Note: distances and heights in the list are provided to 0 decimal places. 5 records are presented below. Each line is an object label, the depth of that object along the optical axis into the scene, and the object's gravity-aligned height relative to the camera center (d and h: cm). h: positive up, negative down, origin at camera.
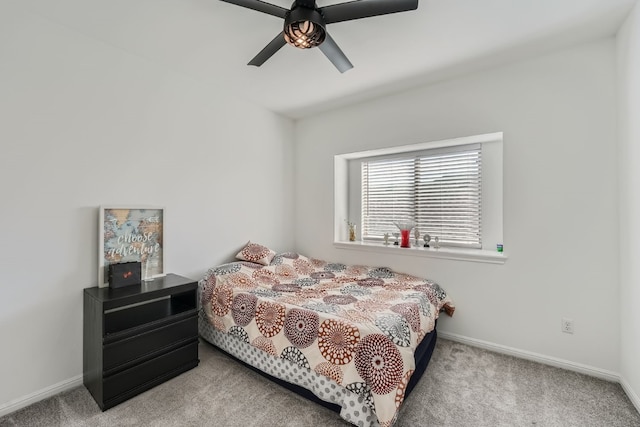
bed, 161 -77
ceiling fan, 149 +110
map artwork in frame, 217 -20
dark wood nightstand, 184 -88
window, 279 +24
